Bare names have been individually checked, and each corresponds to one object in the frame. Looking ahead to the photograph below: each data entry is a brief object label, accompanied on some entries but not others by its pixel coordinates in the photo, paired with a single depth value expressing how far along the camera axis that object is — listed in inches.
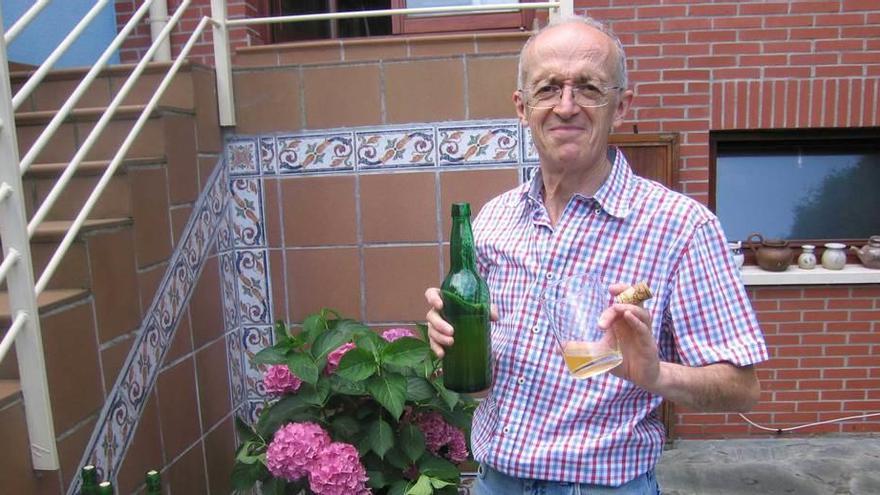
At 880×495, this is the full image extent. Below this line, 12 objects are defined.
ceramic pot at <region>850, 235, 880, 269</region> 125.0
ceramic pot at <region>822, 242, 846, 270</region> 125.8
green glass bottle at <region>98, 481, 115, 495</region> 51.9
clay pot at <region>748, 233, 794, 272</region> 125.5
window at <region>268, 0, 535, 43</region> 109.1
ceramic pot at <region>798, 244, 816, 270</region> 126.9
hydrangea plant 63.5
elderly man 39.9
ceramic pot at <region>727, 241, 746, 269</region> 127.8
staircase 54.4
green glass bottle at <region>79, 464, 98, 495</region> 52.3
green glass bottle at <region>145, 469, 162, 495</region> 57.2
